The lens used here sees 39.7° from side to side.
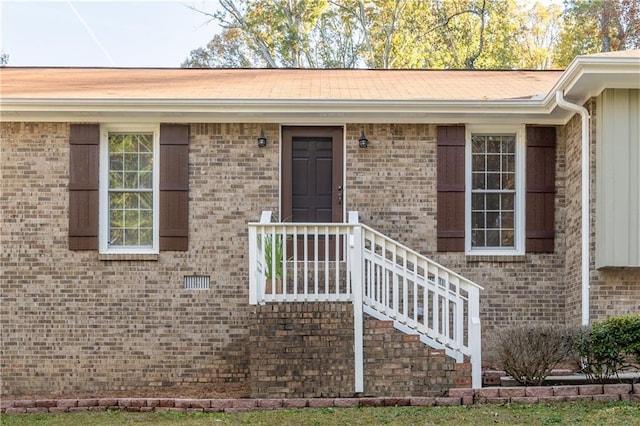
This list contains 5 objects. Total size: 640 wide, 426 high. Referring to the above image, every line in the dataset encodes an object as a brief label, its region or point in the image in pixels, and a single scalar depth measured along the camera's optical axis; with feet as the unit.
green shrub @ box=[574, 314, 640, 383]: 29.40
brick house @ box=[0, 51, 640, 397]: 36.58
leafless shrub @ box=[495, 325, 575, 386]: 30.14
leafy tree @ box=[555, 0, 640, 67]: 89.81
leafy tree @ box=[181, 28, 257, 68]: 94.68
